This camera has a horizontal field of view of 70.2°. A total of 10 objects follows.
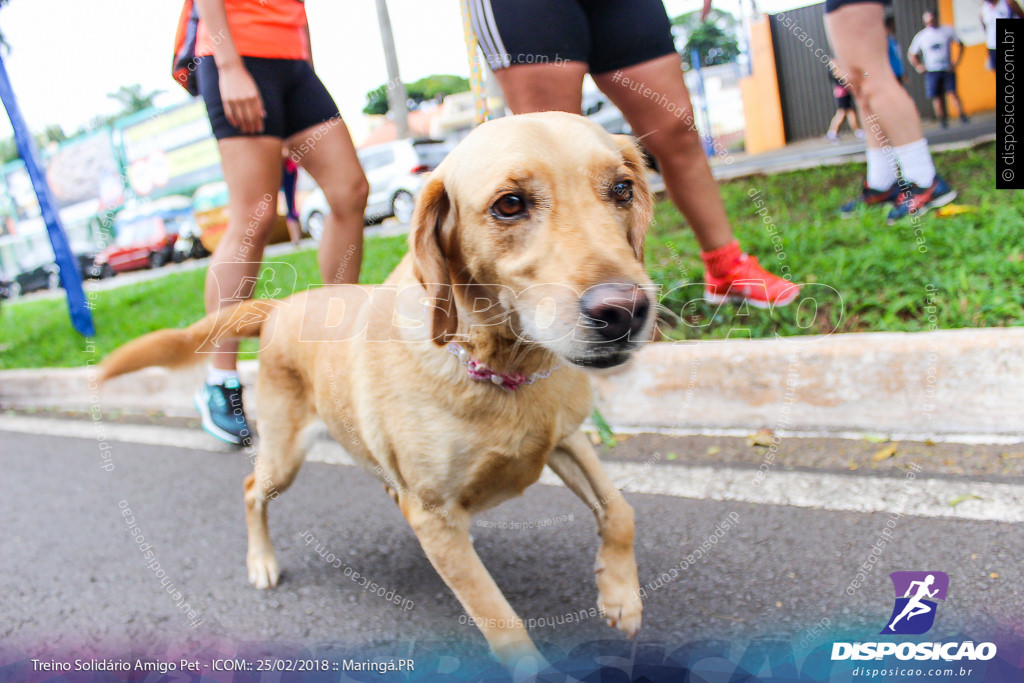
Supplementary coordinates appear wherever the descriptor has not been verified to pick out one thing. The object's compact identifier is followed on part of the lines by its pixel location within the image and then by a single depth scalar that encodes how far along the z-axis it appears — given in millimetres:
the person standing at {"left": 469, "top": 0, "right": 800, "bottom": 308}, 2373
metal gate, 13148
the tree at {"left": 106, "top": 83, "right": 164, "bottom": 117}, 31016
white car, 8680
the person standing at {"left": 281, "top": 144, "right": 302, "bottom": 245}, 4529
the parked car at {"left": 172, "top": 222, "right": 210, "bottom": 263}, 16578
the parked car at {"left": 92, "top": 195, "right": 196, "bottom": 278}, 15344
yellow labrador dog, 1433
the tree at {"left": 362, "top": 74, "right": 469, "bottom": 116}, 20344
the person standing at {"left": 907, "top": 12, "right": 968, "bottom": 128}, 11414
